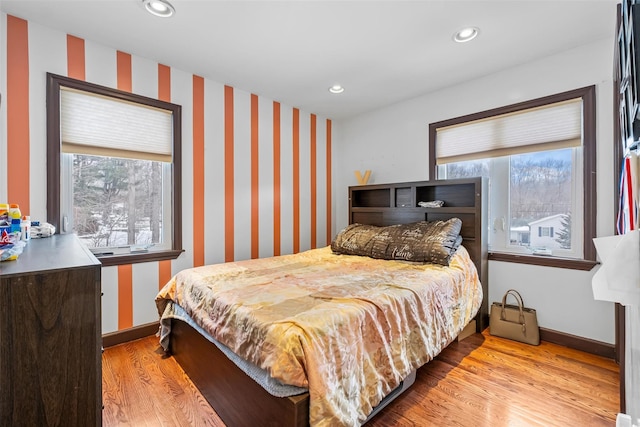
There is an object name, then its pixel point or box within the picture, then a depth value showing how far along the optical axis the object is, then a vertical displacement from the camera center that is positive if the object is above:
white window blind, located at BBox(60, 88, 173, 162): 2.30 +0.73
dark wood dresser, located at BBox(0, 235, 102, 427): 0.76 -0.36
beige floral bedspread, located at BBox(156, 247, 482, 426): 1.24 -0.57
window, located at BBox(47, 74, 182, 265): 2.27 +0.37
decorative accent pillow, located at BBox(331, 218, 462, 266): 2.57 -0.29
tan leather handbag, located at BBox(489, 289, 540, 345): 2.51 -0.98
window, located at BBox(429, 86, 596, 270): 2.40 +0.37
